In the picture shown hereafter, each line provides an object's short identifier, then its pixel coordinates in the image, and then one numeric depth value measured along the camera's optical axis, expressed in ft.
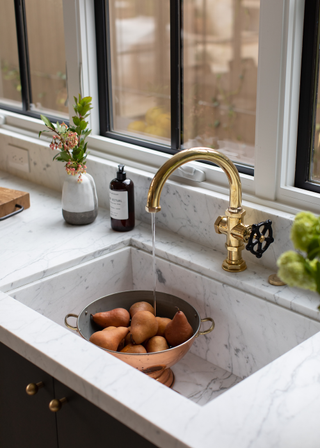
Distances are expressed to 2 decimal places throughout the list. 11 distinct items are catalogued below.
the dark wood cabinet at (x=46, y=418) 2.88
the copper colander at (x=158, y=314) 3.55
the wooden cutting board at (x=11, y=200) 5.33
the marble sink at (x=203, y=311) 3.84
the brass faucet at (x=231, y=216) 3.73
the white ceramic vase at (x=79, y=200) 5.00
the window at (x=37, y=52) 6.68
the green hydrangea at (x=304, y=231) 1.94
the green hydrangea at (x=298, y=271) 1.90
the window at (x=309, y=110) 3.77
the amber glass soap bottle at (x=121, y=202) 4.76
